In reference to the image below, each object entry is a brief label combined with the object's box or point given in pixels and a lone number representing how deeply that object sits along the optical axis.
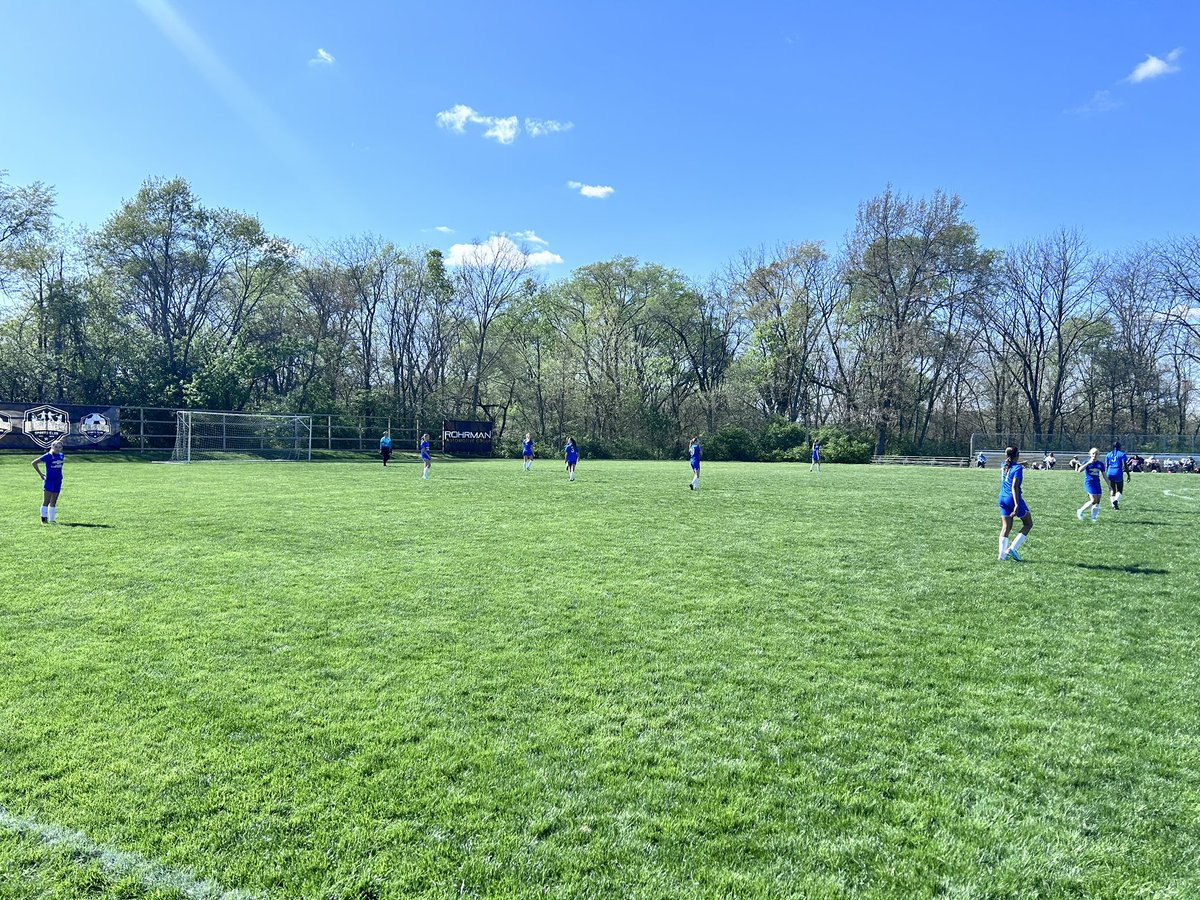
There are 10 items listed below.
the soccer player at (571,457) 24.61
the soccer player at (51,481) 11.97
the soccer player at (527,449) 29.67
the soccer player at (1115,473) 17.19
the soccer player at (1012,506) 10.36
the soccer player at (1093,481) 14.83
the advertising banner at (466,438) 45.67
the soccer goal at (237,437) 35.47
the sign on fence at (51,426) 32.44
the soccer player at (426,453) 26.01
